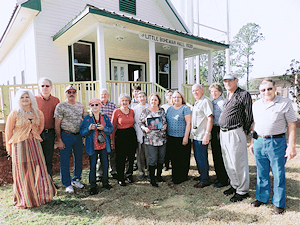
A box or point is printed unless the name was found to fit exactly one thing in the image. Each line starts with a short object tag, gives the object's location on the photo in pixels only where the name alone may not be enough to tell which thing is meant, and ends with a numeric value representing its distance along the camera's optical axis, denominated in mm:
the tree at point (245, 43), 33188
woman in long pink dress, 3025
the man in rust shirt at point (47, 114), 3531
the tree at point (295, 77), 10625
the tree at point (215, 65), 34250
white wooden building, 6508
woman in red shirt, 3791
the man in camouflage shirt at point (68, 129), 3498
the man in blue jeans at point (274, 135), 2625
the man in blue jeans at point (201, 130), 3582
